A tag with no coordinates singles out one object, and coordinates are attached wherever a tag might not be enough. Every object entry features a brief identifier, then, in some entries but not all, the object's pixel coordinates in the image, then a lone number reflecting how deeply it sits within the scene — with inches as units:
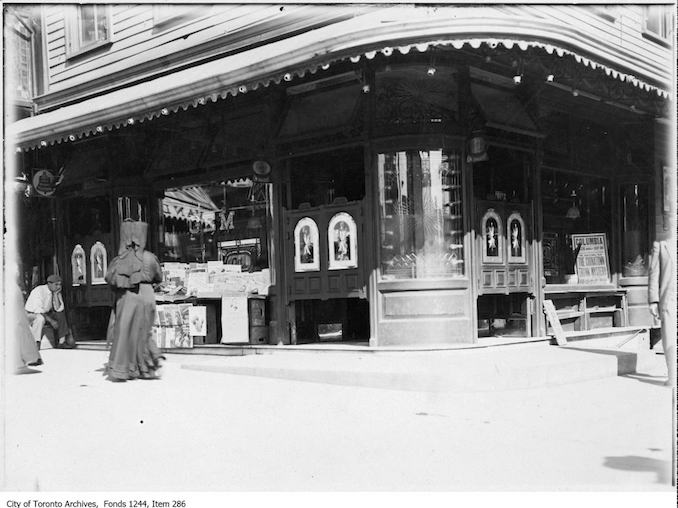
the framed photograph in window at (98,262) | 557.6
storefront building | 385.1
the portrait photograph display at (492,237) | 411.8
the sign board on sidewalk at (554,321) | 420.5
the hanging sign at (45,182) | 575.5
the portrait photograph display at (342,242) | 410.3
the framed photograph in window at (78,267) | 572.7
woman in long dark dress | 377.7
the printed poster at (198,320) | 469.4
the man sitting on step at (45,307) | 508.1
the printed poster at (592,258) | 514.6
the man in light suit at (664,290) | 332.5
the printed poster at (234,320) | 450.3
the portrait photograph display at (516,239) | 427.8
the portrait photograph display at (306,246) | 426.9
